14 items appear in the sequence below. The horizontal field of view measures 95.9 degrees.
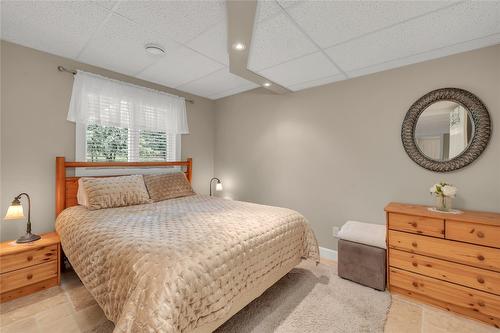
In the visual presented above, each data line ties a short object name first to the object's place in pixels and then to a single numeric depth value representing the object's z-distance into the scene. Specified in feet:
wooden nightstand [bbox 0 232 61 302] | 6.45
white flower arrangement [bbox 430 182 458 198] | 6.70
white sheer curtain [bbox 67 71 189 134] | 8.87
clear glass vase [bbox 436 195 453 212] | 6.95
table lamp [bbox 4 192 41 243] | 6.73
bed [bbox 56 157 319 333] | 3.92
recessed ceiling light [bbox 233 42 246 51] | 6.94
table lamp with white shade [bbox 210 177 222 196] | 12.98
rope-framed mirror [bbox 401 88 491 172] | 6.95
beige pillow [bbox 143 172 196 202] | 9.95
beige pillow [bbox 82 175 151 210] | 8.09
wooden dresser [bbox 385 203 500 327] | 5.83
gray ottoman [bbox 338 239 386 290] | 7.36
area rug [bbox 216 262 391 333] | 5.72
